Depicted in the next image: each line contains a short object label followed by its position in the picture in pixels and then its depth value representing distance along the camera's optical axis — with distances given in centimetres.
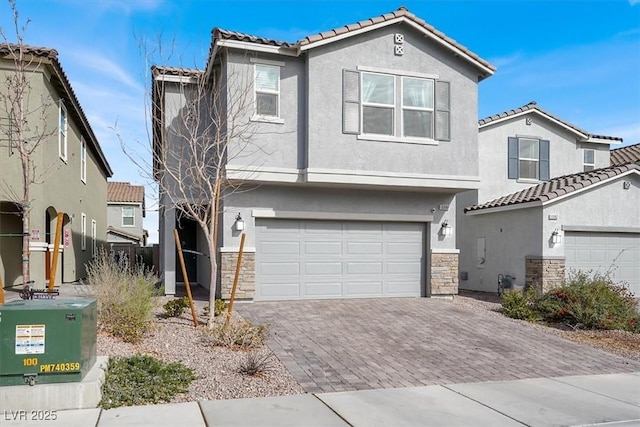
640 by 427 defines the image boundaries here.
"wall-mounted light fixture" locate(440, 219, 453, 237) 1477
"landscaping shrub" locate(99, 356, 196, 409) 595
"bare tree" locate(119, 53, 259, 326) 1029
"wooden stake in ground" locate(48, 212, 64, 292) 735
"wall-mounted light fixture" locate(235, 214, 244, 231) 1290
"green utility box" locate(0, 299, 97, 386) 557
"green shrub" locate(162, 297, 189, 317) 1037
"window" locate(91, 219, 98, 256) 2334
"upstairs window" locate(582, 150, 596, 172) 2002
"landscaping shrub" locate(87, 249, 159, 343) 841
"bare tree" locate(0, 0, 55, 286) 1066
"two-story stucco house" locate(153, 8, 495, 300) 1288
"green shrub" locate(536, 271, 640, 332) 1120
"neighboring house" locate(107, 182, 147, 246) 3644
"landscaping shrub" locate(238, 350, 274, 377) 703
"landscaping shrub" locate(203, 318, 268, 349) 841
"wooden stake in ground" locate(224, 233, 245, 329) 982
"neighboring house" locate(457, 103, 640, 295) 1505
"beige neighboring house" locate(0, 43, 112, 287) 1308
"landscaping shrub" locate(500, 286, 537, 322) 1201
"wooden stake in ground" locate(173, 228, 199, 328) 962
